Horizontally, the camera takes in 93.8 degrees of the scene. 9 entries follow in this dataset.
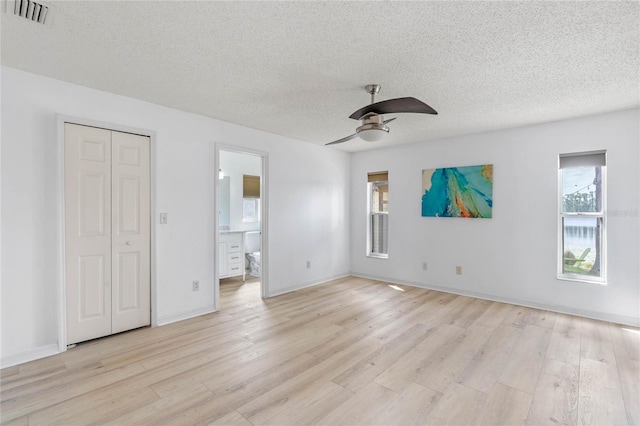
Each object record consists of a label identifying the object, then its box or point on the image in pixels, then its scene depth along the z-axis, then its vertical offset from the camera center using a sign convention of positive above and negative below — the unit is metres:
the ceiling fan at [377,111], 2.42 +0.86
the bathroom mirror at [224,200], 6.19 +0.19
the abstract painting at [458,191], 4.43 +0.31
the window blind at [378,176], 5.64 +0.65
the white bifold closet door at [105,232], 2.86 -0.25
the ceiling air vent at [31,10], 1.77 +1.21
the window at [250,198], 6.50 +0.25
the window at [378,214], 5.71 -0.07
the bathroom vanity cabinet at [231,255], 5.27 -0.83
